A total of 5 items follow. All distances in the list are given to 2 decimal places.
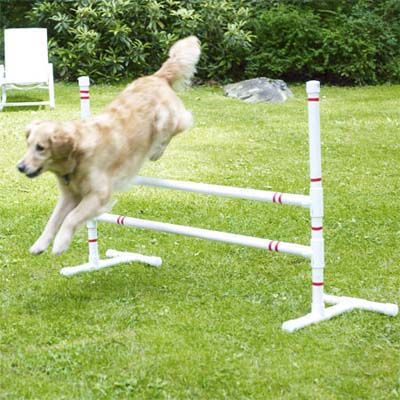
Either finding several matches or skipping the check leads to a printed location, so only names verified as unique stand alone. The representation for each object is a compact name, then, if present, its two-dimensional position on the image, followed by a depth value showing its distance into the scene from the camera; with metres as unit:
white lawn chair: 12.48
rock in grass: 13.25
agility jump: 4.61
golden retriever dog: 4.61
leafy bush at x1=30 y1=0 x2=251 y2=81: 14.26
